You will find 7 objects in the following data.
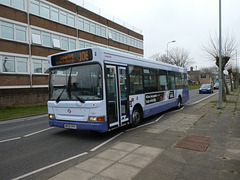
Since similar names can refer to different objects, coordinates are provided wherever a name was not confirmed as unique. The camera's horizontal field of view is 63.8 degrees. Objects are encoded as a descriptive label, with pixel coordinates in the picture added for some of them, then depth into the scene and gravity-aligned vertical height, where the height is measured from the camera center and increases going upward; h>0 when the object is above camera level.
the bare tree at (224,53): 17.60 +3.03
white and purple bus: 5.98 -0.10
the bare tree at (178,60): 63.94 +8.45
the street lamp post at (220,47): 13.35 +2.00
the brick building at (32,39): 17.88 +5.33
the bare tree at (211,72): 102.25 +7.20
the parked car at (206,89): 31.53 -0.72
